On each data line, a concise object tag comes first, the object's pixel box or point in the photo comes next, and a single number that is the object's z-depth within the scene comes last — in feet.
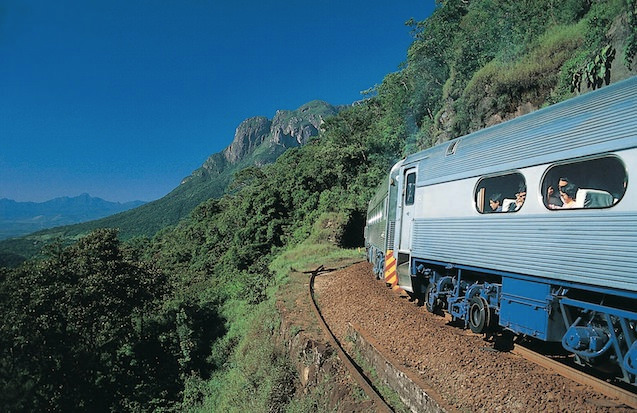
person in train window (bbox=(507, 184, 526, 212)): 21.19
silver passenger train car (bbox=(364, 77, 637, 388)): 16.06
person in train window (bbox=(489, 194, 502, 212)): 22.93
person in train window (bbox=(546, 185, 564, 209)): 19.07
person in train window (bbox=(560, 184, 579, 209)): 18.28
